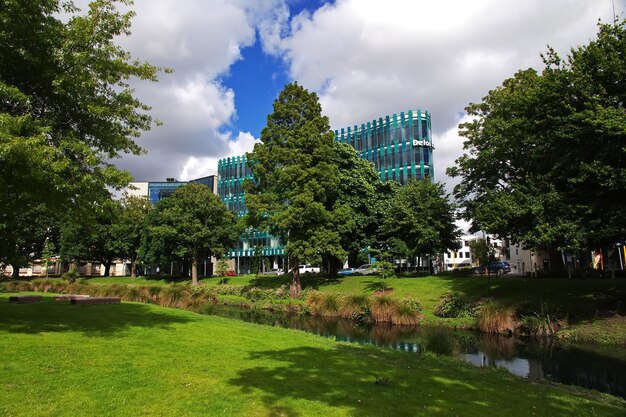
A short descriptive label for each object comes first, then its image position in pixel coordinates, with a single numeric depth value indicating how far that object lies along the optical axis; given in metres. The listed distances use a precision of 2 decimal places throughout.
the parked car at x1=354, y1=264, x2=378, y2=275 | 54.91
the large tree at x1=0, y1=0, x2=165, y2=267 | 10.52
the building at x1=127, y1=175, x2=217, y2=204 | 113.75
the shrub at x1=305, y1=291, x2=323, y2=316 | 29.81
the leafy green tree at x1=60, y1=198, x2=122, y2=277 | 65.44
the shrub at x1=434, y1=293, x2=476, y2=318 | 25.86
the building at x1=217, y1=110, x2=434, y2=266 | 79.50
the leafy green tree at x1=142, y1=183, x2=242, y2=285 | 56.36
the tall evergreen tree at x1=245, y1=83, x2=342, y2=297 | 36.06
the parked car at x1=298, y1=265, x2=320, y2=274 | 69.45
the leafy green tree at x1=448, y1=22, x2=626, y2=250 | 18.59
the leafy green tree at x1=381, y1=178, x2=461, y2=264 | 38.28
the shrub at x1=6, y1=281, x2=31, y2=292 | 40.60
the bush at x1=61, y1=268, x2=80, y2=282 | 48.98
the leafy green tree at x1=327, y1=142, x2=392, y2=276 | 41.62
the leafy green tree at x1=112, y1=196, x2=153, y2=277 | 66.88
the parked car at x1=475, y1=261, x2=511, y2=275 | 51.23
